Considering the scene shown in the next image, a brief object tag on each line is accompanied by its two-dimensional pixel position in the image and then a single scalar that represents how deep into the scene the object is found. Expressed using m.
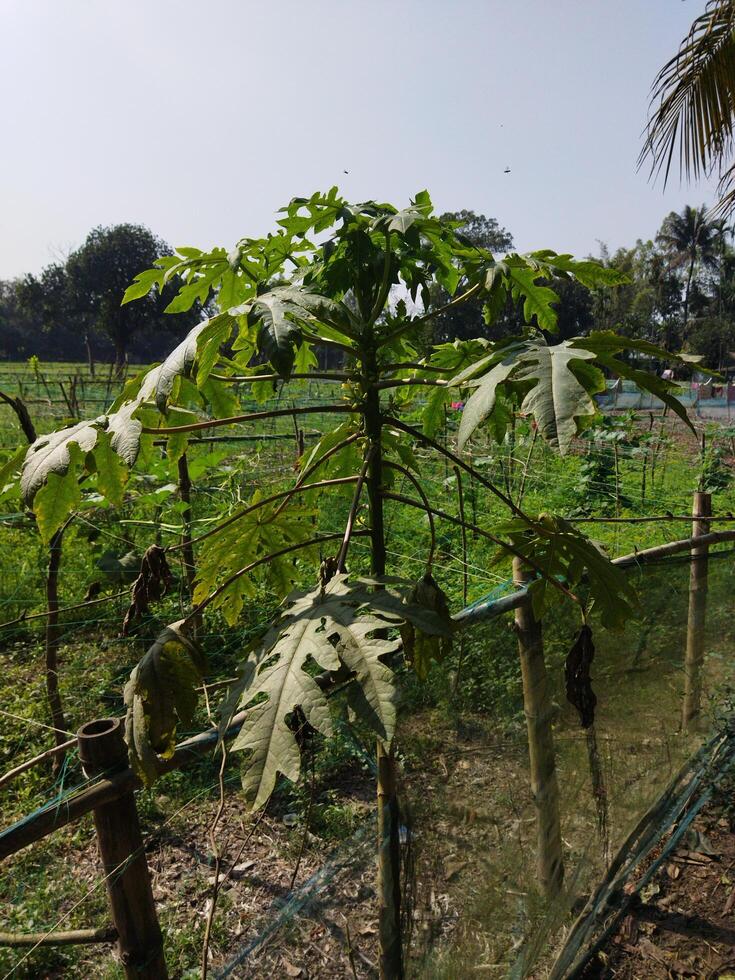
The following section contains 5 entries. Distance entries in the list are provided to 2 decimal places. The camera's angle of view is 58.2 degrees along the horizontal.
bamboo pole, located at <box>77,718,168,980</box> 1.20
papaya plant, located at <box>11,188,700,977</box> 0.97
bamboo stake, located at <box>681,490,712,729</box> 2.86
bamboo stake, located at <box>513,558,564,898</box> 1.93
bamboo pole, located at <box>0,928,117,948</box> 1.43
